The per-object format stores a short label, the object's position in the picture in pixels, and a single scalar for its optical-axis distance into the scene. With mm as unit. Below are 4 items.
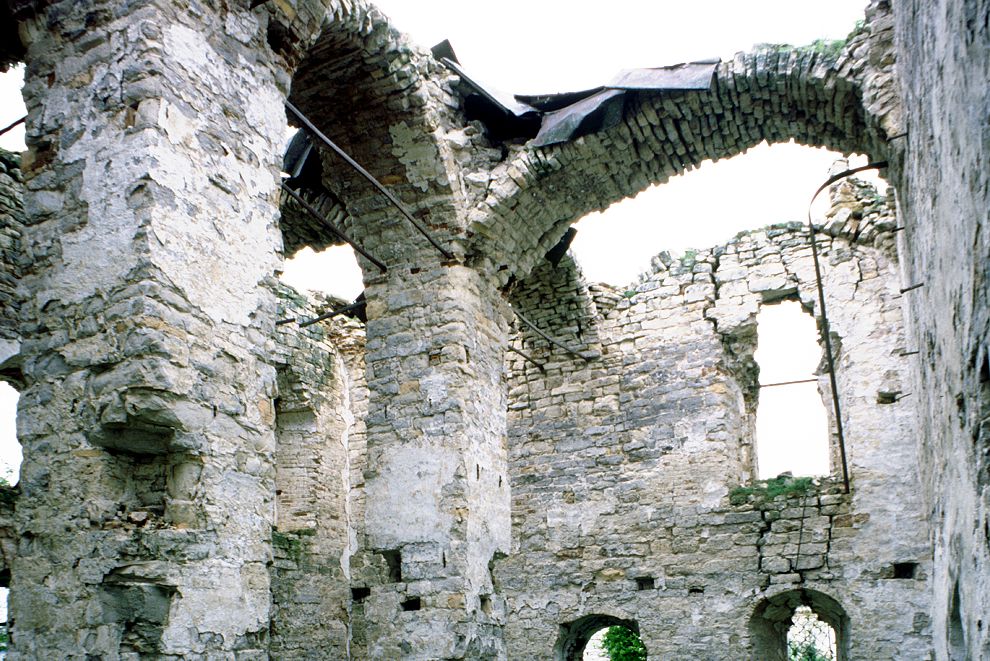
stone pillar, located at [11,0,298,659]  4234
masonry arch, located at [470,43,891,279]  7203
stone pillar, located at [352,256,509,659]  6891
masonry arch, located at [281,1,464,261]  7012
